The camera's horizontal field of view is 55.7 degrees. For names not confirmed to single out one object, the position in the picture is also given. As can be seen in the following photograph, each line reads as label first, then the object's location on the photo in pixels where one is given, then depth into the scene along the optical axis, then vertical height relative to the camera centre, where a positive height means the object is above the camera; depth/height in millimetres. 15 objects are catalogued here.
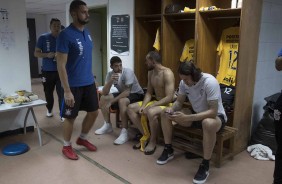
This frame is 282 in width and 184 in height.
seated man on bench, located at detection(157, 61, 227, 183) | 2307 -571
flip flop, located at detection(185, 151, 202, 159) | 2770 -1142
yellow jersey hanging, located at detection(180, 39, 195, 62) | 3354 -83
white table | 2699 -654
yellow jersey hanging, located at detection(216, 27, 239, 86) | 2943 -116
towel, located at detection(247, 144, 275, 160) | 2729 -1100
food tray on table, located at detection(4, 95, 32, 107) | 2829 -620
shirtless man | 2807 -614
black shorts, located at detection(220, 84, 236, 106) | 2764 -520
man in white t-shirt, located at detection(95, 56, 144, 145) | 3125 -589
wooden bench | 2531 -1048
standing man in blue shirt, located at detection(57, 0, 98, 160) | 2441 -252
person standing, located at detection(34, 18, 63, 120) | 3572 -162
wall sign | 3984 +144
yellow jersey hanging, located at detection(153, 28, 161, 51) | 3518 +0
